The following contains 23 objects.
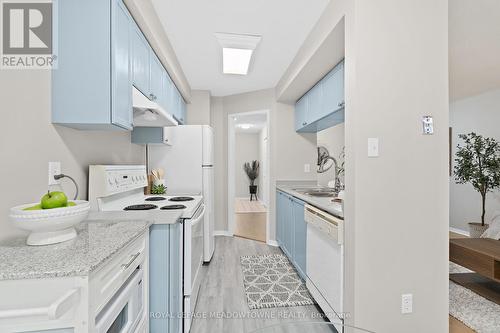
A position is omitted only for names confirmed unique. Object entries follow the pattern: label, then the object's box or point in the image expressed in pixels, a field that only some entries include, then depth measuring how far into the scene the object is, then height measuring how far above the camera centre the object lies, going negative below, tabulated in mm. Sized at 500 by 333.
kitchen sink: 2750 -319
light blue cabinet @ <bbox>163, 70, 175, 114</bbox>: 2578 +836
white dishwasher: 1664 -749
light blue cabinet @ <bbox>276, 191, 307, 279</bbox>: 2502 -766
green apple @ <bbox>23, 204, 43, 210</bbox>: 1015 -184
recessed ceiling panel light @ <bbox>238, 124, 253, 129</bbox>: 6965 +1171
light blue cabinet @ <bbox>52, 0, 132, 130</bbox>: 1351 +570
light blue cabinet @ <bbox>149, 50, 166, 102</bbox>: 2189 +842
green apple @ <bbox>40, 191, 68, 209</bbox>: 1014 -154
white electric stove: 1661 -332
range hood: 1744 +422
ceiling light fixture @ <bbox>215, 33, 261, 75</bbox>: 2377 +1224
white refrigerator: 2975 +38
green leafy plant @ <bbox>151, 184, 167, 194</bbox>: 2748 -276
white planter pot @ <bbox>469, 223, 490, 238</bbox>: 3776 -996
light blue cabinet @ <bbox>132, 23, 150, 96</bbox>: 1794 +829
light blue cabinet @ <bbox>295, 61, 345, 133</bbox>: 2375 +713
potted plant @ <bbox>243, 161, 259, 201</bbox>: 8332 -262
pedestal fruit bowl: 918 -228
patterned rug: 2189 -1232
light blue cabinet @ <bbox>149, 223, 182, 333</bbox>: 1478 -702
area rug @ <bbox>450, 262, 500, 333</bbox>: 1831 -1200
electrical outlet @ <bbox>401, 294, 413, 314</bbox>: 1535 -873
